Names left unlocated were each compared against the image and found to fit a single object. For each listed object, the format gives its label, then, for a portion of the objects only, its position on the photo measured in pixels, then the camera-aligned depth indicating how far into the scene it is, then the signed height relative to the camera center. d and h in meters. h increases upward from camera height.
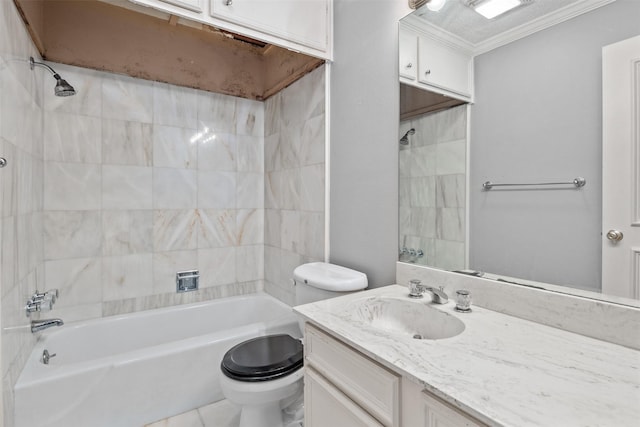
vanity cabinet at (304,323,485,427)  0.65 -0.48
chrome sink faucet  1.10 -0.32
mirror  0.86 +0.20
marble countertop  0.53 -0.35
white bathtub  1.34 -0.84
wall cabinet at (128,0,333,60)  1.42 +0.99
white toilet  1.29 -0.70
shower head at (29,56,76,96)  1.57 +0.66
